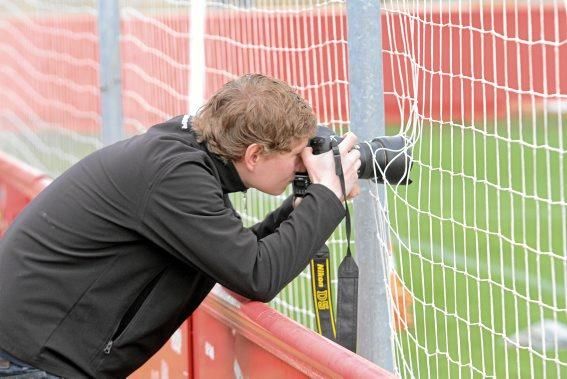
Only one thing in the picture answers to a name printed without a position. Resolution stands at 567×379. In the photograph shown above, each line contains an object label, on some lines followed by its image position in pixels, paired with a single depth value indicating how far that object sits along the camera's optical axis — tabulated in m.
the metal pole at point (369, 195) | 7.16
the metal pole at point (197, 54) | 11.33
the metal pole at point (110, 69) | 12.40
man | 6.36
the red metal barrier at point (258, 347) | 5.87
